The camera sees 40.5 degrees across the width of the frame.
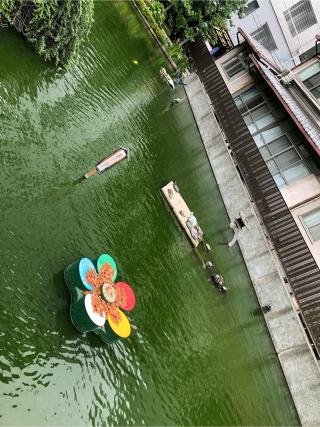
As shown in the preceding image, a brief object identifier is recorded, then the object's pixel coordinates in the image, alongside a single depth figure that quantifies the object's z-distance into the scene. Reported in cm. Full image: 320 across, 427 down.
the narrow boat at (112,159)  1322
